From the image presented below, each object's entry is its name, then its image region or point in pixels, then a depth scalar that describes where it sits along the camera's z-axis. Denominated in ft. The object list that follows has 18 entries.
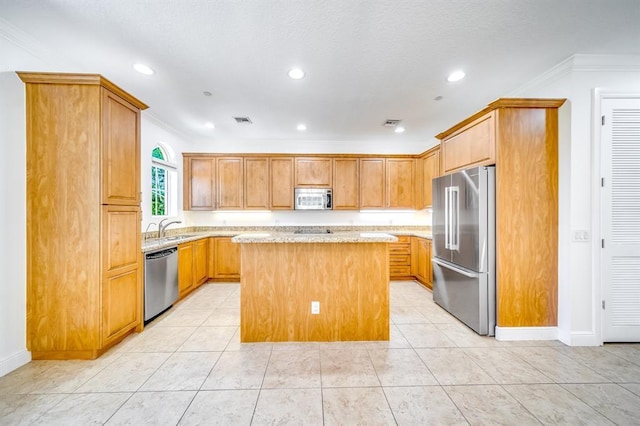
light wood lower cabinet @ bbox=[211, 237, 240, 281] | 16.37
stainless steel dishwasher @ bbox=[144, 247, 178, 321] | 10.26
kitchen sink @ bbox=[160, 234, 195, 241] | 13.30
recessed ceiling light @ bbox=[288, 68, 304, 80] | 9.18
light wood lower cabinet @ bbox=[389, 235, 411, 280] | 16.70
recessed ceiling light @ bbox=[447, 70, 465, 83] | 9.38
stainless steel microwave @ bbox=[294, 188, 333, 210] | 17.44
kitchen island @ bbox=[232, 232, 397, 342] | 8.87
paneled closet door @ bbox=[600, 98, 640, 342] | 8.49
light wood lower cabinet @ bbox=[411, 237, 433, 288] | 14.98
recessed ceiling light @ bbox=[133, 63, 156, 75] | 8.97
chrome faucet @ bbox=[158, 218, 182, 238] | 13.91
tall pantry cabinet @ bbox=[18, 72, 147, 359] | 7.54
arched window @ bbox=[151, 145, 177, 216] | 14.89
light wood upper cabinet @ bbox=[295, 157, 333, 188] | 17.54
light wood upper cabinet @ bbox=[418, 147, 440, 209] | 15.71
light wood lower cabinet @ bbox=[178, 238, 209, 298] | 12.96
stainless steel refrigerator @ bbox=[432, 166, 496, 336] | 9.16
